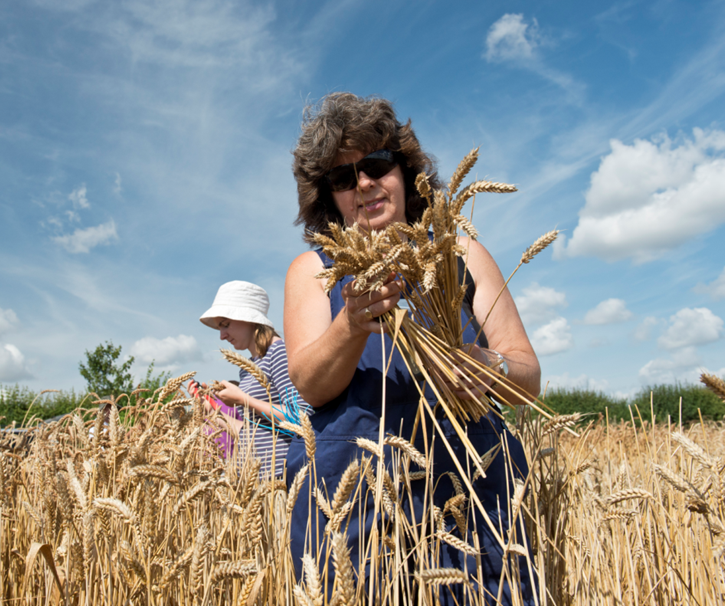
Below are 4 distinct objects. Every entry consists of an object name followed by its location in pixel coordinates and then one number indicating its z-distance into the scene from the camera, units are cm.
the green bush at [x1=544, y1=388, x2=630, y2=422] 1223
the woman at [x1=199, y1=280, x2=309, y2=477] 272
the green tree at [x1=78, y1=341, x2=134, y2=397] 1858
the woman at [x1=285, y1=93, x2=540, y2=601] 132
